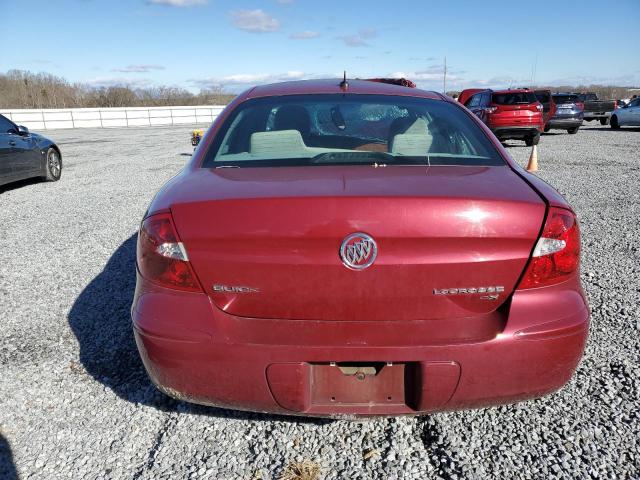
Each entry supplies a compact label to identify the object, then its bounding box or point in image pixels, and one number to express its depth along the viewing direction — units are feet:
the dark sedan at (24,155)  27.35
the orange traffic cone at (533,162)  26.86
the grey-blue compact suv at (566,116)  60.95
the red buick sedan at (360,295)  5.92
